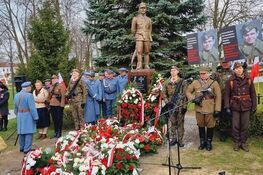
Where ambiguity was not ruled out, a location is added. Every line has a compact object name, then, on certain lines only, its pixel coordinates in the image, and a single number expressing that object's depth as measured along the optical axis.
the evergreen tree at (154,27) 13.84
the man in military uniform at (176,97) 7.19
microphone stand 5.62
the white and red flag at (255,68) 8.69
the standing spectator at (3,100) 10.81
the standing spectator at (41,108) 9.10
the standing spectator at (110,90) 9.68
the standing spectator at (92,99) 9.30
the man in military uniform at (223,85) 7.67
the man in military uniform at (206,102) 6.89
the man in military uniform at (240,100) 6.80
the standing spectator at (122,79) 9.46
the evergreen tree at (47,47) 12.17
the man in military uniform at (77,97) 8.73
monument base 8.47
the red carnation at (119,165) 5.36
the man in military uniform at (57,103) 9.08
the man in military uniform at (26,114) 7.12
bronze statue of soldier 9.02
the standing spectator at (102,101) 9.71
